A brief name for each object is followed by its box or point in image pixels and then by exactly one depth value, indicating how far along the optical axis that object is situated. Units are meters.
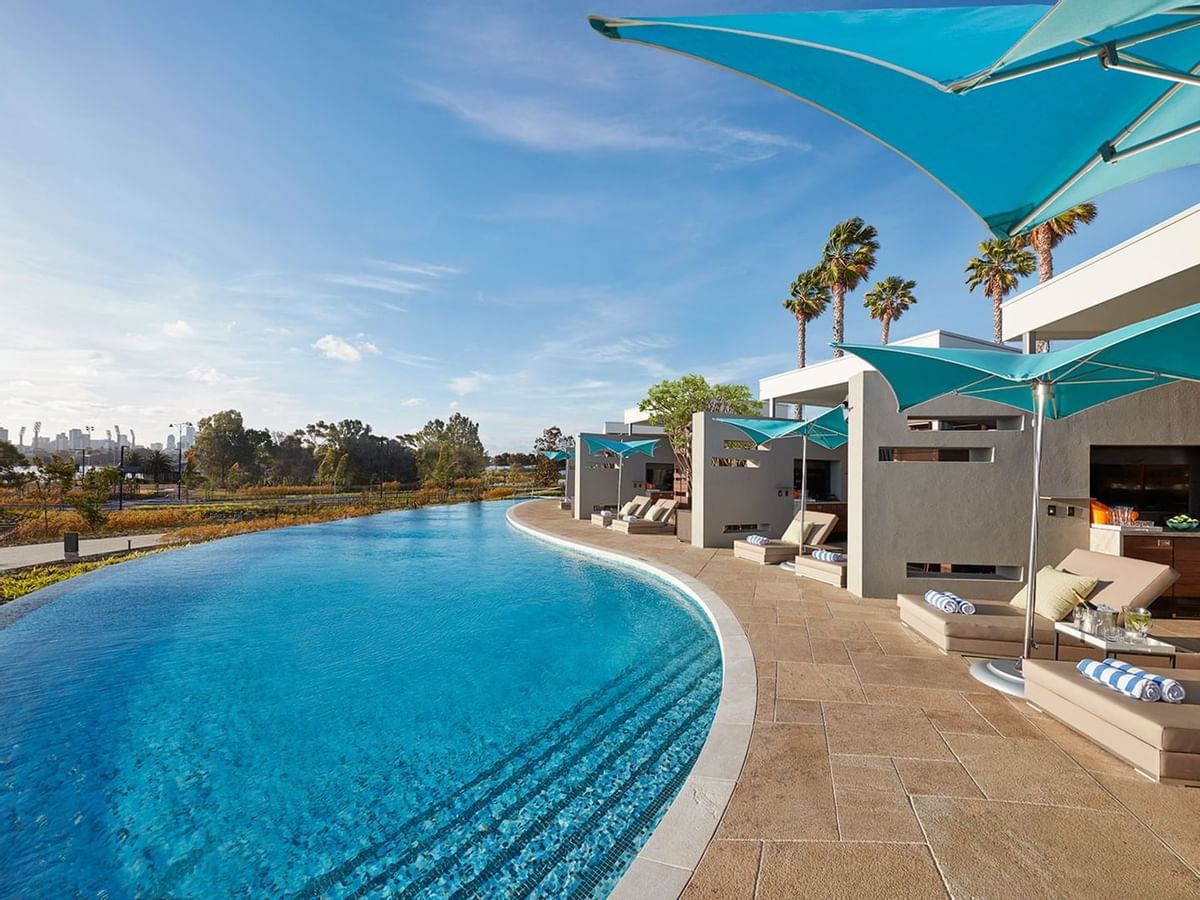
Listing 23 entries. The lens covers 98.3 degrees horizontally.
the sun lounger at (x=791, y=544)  9.59
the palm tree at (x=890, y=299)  24.53
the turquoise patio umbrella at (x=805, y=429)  9.27
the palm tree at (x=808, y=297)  25.19
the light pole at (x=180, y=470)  29.44
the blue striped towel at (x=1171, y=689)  3.17
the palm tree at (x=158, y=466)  41.42
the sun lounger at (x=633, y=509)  15.30
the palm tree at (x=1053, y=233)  17.25
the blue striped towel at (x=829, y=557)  8.15
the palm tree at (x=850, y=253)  22.02
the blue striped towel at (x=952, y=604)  5.24
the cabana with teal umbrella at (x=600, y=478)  17.73
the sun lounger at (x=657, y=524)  14.05
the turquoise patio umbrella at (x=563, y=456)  22.44
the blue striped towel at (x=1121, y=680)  3.20
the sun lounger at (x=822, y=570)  7.86
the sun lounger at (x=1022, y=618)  4.64
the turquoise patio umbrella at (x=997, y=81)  1.67
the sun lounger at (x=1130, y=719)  2.91
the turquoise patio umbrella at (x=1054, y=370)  3.71
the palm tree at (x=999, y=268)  19.73
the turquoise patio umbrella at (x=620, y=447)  16.06
